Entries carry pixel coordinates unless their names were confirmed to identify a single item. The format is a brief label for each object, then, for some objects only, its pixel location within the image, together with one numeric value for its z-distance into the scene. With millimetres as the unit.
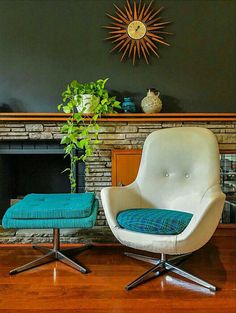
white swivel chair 1756
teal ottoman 1949
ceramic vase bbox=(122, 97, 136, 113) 2795
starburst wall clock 2957
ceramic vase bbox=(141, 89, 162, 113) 2733
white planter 2619
